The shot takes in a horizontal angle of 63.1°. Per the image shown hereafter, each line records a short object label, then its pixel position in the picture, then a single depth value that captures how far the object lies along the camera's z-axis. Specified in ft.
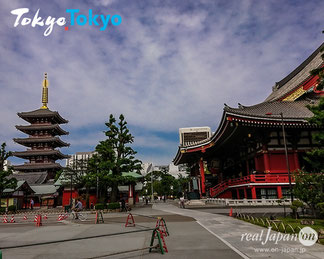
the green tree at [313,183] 45.44
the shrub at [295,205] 47.73
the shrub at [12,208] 110.83
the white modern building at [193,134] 530.68
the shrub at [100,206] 98.89
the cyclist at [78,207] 62.71
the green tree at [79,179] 101.65
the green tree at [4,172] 104.53
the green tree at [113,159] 99.71
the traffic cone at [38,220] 53.87
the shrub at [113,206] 97.66
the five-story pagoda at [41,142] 187.93
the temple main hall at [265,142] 81.61
